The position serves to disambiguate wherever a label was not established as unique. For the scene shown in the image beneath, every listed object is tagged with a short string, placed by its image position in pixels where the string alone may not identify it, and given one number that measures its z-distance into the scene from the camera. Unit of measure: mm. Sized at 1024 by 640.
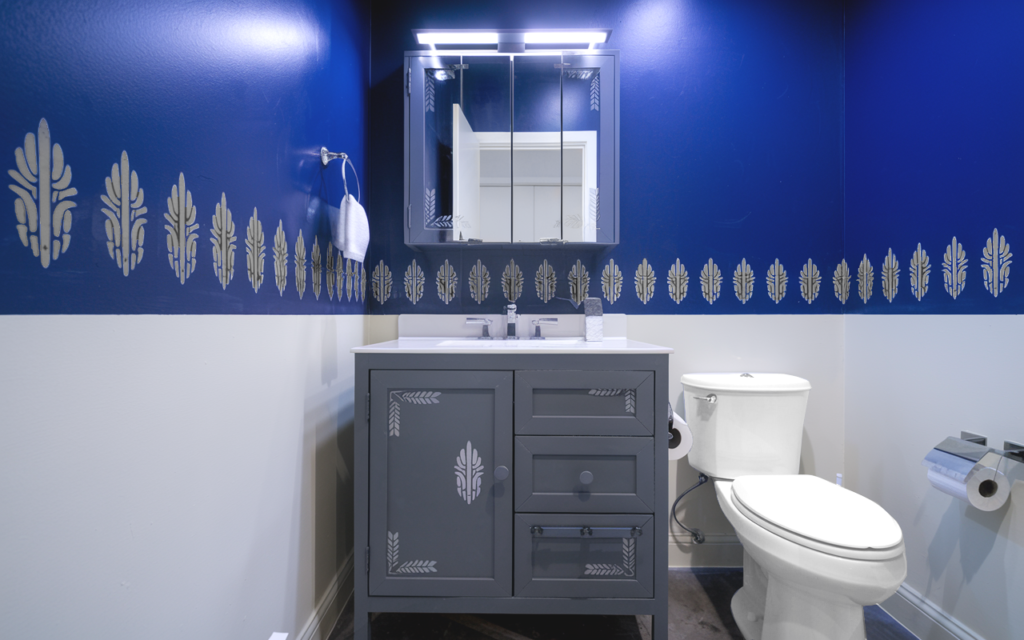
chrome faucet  1723
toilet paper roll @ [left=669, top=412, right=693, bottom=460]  1408
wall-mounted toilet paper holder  1114
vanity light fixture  1636
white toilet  997
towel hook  1339
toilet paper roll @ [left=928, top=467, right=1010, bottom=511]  1112
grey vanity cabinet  1232
